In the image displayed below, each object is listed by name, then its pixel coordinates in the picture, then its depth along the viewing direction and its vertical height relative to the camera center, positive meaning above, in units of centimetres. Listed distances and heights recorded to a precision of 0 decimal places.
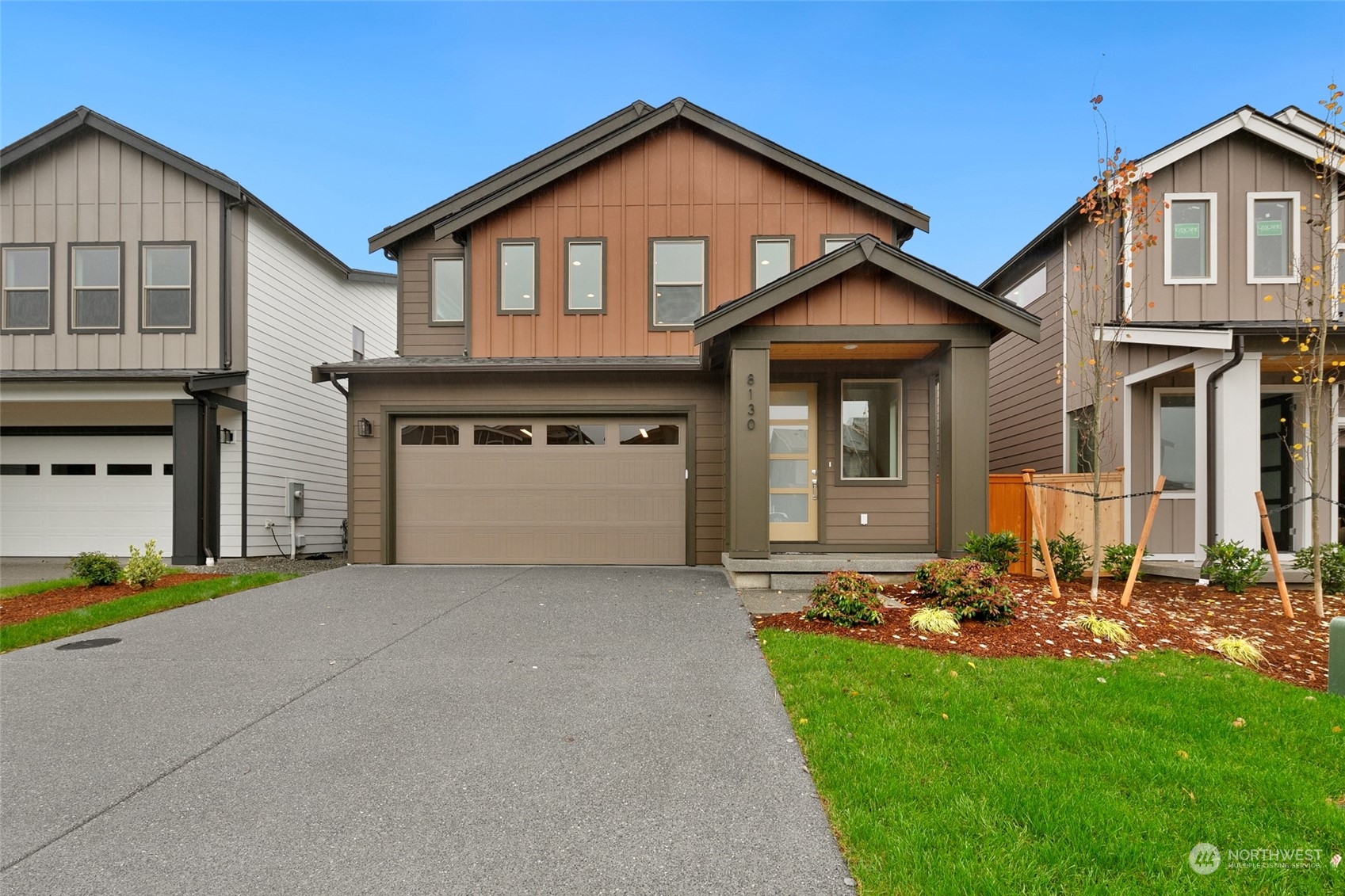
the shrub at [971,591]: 548 -114
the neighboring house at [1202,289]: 903 +235
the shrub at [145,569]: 785 -137
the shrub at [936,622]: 525 -132
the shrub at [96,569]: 793 -138
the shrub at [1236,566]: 704 -116
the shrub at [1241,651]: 465 -138
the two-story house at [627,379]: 920 +105
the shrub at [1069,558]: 740 -114
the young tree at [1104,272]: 664 +251
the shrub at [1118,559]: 759 -118
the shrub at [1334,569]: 682 -115
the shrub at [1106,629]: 501 -132
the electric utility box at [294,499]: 1161 -81
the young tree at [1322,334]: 586 +130
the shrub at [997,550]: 689 -98
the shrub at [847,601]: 552 -124
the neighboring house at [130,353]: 1029 +158
